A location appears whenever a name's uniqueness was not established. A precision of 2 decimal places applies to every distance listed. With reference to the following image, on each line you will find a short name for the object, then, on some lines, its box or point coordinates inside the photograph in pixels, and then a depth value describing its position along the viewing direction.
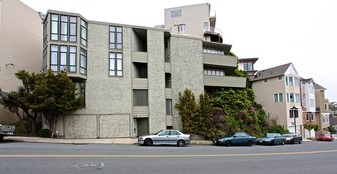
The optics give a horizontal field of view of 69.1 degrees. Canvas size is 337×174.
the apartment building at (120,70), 23.09
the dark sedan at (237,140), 22.77
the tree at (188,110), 26.08
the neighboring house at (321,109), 50.12
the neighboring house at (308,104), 43.38
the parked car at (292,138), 28.44
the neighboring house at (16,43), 26.31
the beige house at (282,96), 38.97
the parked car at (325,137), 37.09
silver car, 19.08
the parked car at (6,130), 17.27
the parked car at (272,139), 25.52
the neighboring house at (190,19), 41.22
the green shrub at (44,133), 21.91
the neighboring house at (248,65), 47.56
